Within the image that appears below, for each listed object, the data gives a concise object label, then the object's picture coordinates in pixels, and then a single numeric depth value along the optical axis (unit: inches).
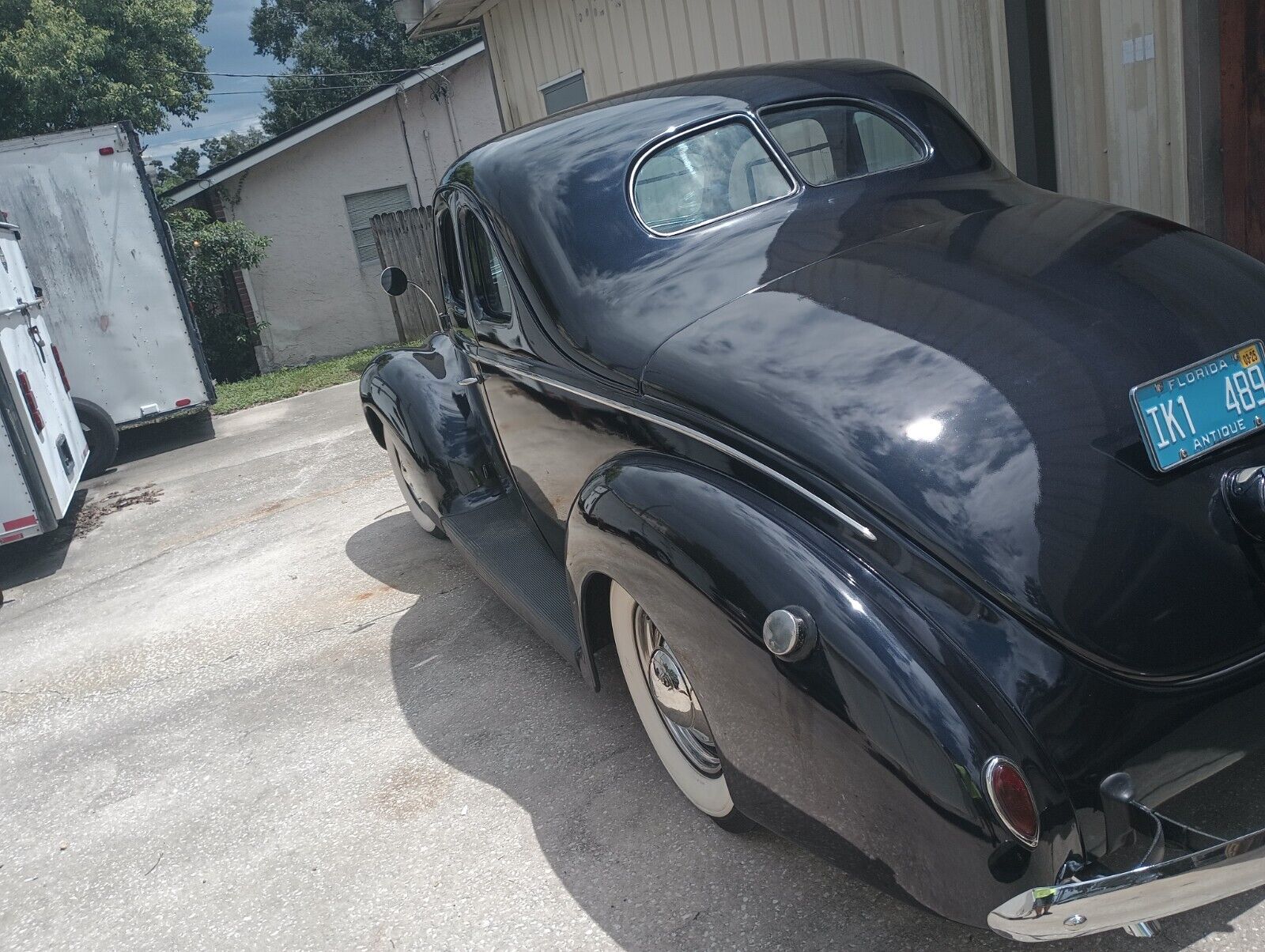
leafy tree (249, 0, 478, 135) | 1760.6
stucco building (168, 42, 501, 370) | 615.2
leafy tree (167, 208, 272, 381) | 577.0
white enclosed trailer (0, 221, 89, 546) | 251.0
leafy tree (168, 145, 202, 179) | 1707.7
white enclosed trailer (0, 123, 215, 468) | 370.9
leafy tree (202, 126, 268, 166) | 2146.9
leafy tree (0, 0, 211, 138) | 771.4
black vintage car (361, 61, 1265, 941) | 74.3
